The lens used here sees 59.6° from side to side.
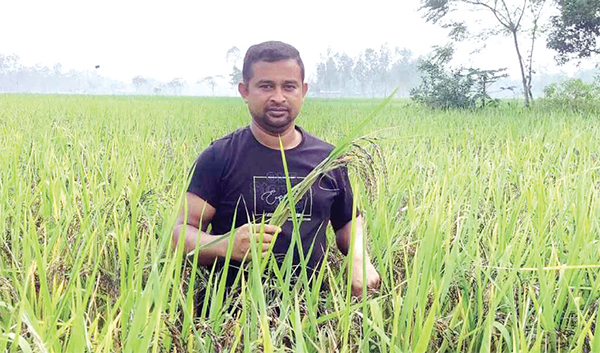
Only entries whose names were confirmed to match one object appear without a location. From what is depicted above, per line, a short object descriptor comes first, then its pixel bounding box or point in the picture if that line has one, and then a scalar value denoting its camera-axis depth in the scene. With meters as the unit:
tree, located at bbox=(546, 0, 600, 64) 9.14
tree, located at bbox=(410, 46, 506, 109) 10.69
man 1.32
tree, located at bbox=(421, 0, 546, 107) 12.82
